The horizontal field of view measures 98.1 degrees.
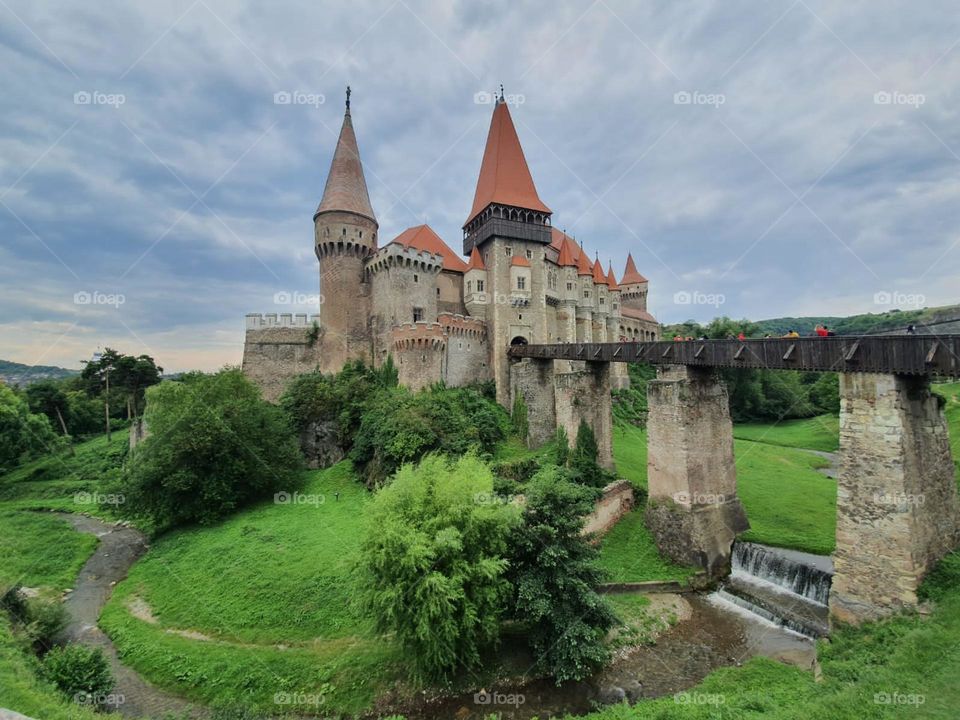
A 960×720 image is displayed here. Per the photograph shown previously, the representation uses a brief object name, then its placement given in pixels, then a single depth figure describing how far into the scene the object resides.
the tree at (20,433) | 32.41
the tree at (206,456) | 21.02
